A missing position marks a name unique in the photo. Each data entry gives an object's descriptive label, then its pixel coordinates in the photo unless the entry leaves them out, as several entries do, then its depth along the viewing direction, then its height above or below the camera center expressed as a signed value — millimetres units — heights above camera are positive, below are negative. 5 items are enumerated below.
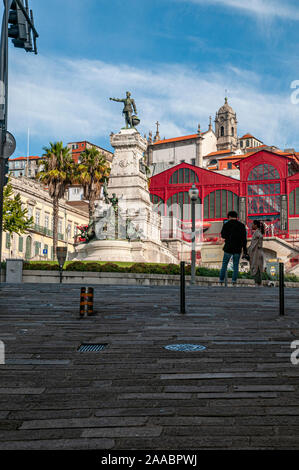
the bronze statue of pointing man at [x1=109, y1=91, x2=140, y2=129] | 46500 +13875
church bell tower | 134125 +37583
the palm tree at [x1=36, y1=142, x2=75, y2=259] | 48969 +9578
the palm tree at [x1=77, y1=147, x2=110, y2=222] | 51469 +9975
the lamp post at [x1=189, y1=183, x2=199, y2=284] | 21142 +2755
